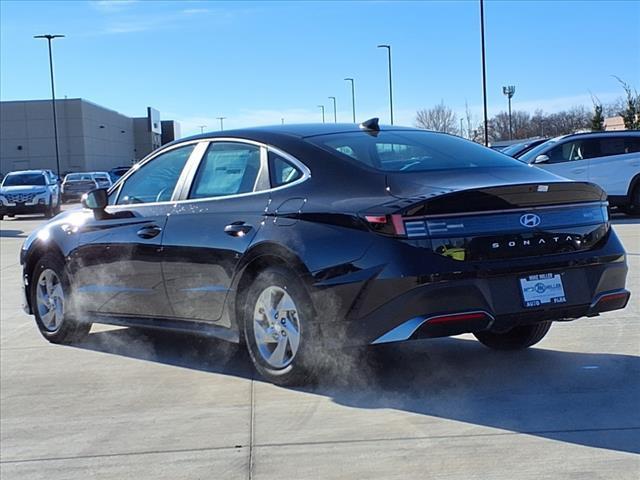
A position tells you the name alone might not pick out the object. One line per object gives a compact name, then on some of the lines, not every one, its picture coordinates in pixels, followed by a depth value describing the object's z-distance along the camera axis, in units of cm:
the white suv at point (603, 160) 1662
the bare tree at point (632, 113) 4338
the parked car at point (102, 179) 3432
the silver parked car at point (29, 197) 2469
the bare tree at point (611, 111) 6954
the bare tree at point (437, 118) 6144
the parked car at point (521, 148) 1956
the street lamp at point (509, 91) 6065
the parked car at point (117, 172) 4883
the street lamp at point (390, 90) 4566
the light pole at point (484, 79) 3169
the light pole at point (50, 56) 5234
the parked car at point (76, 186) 3325
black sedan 448
